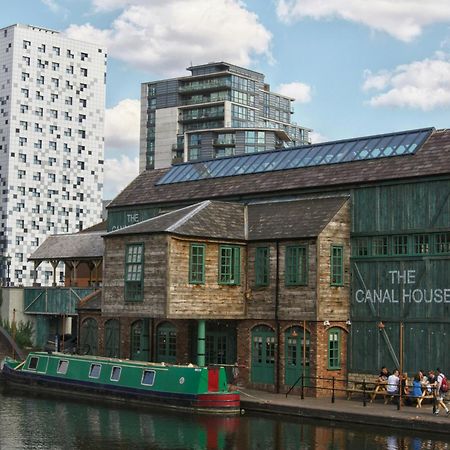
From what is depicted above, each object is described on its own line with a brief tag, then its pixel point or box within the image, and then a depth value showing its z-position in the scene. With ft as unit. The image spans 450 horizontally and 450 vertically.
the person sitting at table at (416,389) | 105.99
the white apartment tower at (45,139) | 319.06
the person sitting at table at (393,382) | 108.37
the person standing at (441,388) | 101.20
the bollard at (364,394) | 105.24
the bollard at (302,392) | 112.16
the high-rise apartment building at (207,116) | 390.42
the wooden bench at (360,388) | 110.11
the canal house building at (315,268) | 113.70
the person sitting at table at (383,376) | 110.51
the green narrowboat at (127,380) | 112.27
